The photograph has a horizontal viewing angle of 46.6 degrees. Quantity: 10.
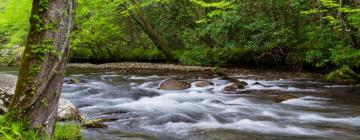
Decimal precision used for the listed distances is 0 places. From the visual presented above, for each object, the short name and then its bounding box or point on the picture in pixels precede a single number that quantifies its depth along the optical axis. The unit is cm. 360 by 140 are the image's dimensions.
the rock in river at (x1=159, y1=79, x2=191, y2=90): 1389
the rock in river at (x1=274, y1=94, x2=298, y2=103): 1155
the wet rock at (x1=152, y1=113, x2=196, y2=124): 900
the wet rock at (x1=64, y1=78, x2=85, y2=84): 1540
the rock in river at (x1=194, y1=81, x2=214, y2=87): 1432
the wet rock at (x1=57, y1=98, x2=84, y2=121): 751
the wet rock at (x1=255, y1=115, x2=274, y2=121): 938
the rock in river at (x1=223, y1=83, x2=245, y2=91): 1366
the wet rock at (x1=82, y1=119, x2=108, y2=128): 751
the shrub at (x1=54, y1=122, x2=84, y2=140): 528
